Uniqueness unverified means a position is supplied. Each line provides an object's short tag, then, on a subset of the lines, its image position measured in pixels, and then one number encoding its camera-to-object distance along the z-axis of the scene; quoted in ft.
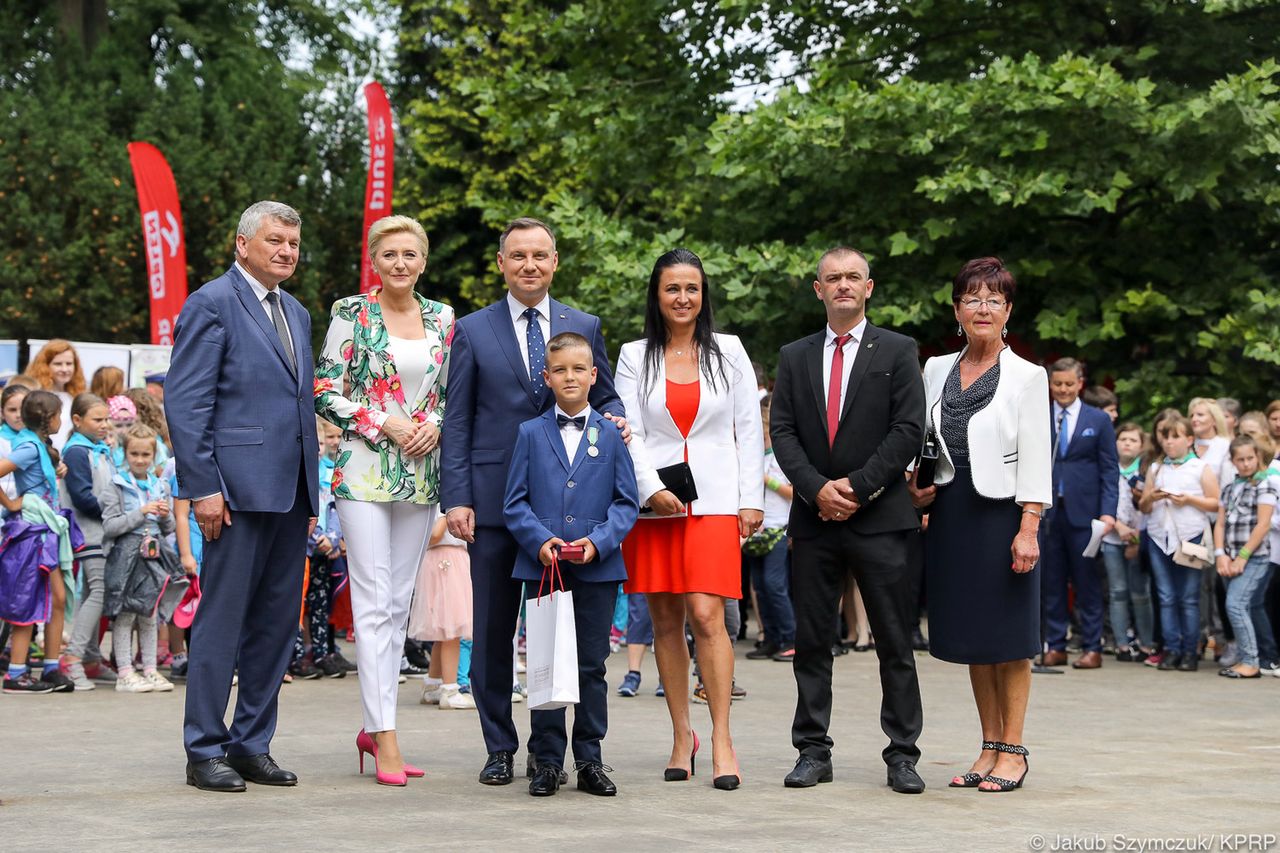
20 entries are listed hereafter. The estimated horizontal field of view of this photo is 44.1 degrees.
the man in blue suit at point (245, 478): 20.36
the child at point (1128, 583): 40.50
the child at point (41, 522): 32.40
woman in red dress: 21.18
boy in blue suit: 20.25
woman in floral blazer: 21.06
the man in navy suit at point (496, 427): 21.02
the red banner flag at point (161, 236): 63.57
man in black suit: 21.11
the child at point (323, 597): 36.01
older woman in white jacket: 20.99
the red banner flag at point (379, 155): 72.49
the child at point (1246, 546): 37.27
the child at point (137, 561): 32.76
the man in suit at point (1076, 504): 39.22
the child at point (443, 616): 30.22
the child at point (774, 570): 40.55
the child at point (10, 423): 33.40
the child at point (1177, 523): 38.68
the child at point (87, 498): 32.99
